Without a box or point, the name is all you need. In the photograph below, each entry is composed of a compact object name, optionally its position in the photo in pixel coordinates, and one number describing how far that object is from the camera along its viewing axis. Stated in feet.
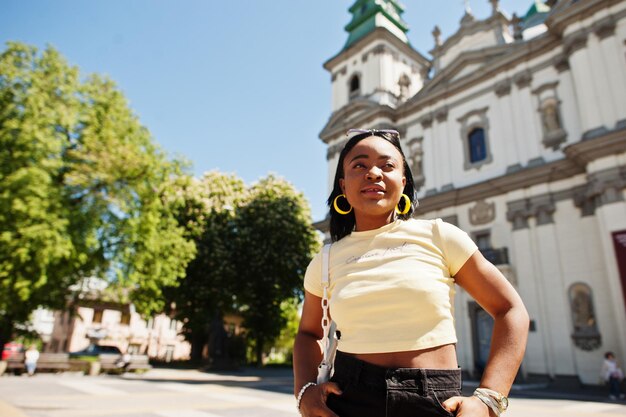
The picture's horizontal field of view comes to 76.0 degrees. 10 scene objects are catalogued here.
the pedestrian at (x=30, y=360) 52.16
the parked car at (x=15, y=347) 108.53
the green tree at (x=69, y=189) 40.09
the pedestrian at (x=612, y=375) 42.75
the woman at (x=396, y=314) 4.63
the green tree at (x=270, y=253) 84.12
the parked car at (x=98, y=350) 98.02
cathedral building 50.39
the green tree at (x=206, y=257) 80.74
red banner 45.55
